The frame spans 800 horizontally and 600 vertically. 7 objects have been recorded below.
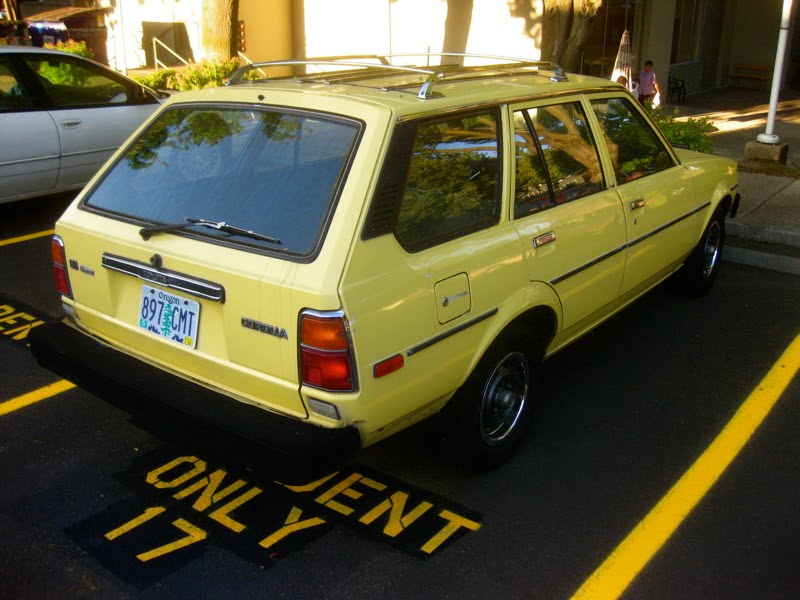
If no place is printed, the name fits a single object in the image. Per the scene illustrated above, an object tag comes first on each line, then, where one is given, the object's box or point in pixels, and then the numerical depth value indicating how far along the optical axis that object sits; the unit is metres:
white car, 7.02
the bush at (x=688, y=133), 8.52
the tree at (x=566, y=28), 10.08
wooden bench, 18.91
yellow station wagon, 2.95
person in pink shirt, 13.55
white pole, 8.60
